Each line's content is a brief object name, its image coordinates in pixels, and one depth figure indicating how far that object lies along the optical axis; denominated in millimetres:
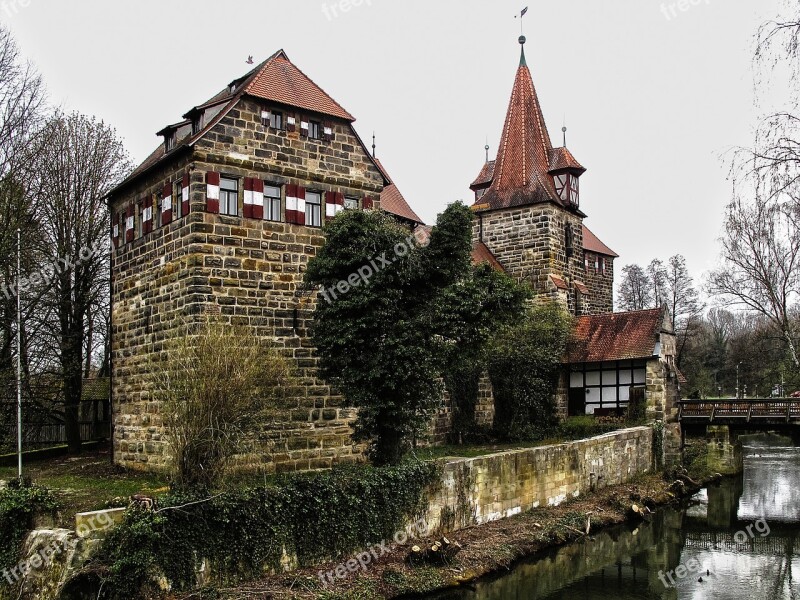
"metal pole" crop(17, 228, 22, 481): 15131
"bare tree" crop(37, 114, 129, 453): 22562
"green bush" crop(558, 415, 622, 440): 24469
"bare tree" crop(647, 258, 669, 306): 51781
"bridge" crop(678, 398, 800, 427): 23656
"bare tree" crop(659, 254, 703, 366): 47012
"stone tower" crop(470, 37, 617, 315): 29109
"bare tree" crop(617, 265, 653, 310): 54594
